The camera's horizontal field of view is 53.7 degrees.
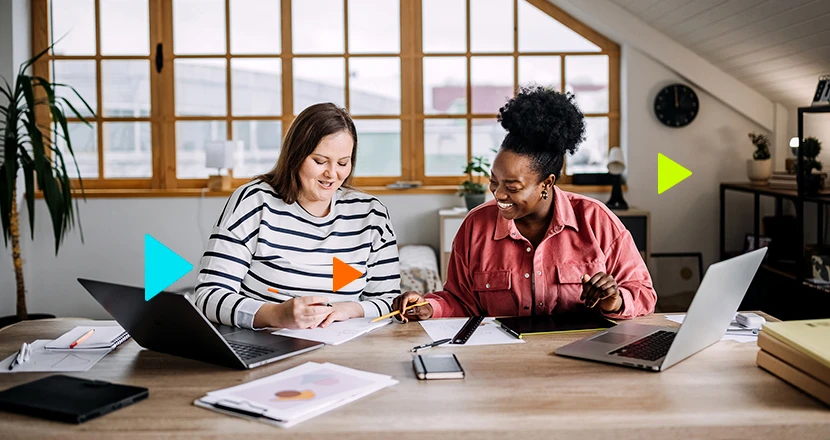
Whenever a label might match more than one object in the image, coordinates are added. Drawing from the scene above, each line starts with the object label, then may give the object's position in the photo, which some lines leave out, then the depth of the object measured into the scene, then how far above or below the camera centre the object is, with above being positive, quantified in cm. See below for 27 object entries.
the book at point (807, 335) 143 -25
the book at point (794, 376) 139 -32
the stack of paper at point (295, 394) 134 -33
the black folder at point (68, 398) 133 -33
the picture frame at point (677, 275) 525 -47
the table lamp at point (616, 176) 498 +16
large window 519 +83
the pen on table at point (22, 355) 166 -31
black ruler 181 -29
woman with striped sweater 221 -8
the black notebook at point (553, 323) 188 -29
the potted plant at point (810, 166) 406 +17
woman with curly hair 221 -10
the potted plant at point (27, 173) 408 +16
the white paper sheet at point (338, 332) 185 -30
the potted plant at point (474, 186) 493 +10
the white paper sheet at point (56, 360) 163 -32
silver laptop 156 -28
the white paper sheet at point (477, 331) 182 -30
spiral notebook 178 -30
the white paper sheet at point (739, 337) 184 -31
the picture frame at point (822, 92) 394 +52
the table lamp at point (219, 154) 494 +30
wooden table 129 -34
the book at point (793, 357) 139 -28
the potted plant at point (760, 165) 486 +21
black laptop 154 -25
